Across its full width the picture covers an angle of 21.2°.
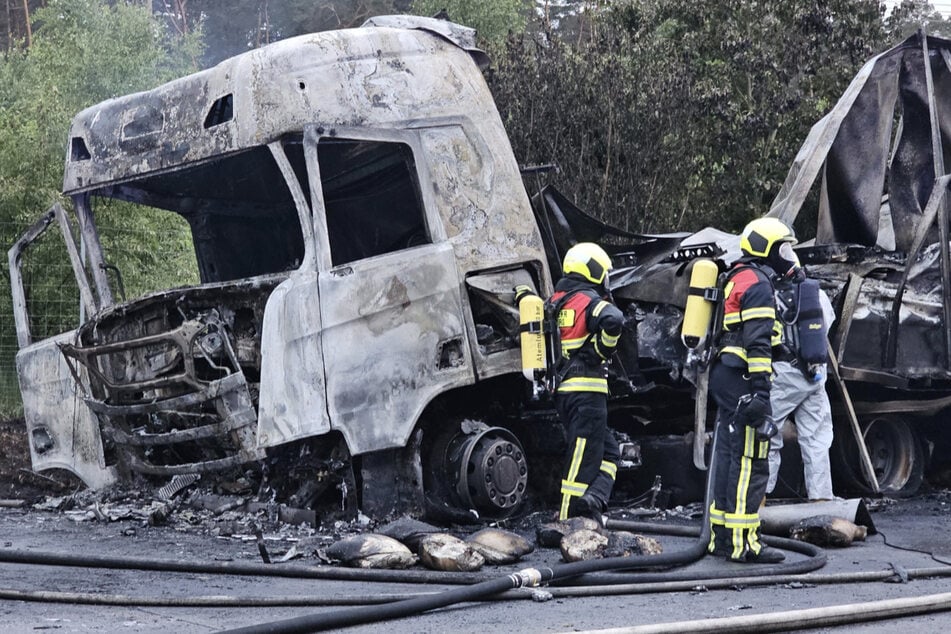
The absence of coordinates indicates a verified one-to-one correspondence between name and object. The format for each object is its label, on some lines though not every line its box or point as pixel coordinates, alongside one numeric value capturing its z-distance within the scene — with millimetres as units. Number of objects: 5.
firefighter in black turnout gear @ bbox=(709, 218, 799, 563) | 13115
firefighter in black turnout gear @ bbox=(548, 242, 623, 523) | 14740
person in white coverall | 16051
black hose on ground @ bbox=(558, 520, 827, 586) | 11375
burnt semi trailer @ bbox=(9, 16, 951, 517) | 14411
